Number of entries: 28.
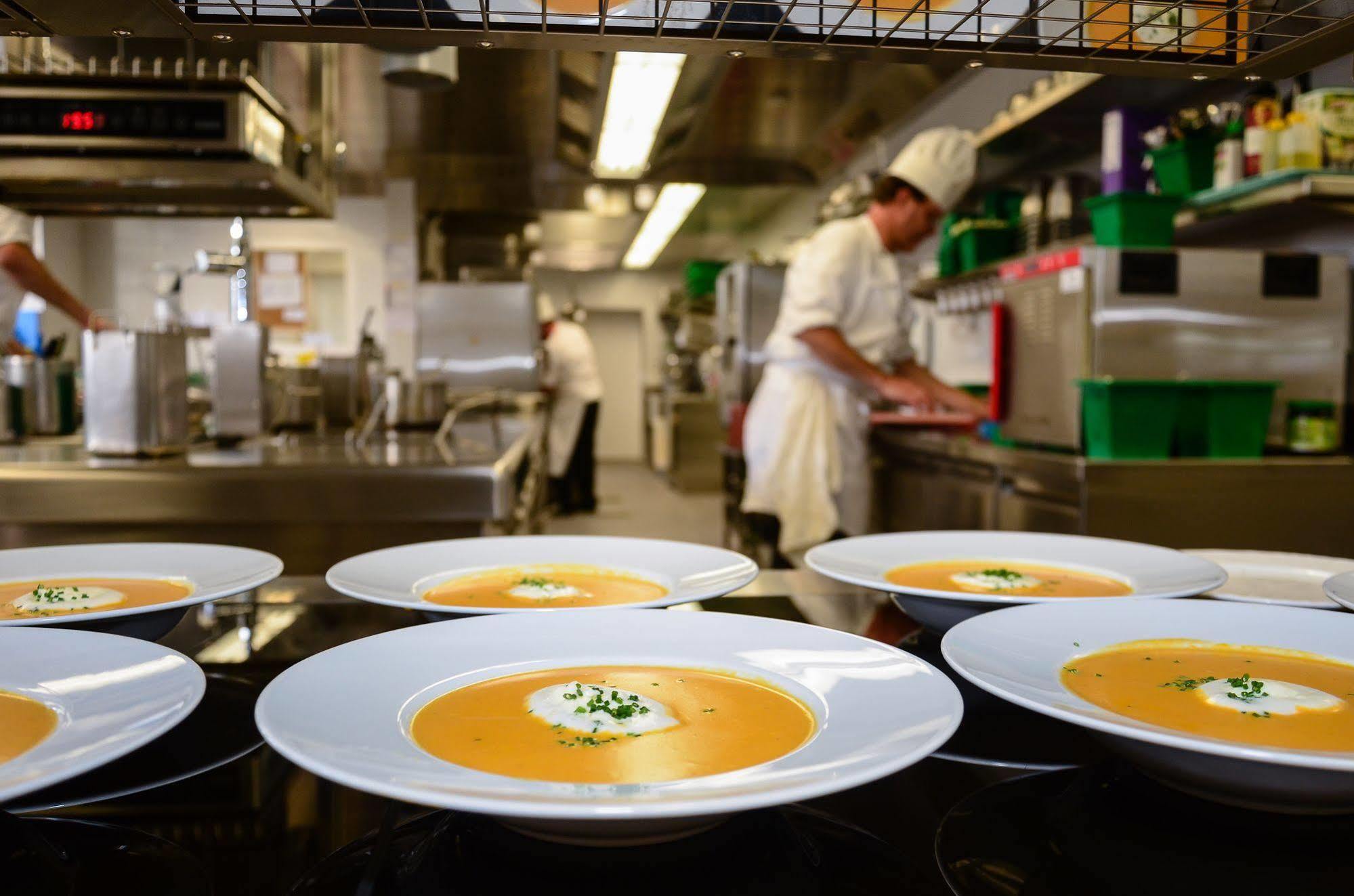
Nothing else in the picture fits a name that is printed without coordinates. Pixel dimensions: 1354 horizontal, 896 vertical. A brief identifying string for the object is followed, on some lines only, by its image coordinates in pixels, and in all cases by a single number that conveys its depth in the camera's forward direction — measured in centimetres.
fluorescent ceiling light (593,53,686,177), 342
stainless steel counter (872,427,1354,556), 249
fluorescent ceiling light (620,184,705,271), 737
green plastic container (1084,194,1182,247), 274
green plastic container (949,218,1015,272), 398
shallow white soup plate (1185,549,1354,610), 101
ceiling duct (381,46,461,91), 367
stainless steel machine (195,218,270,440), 288
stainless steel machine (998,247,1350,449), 264
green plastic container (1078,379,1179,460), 247
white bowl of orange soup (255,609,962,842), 42
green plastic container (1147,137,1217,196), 288
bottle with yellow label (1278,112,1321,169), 252
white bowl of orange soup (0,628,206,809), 43
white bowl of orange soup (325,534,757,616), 87
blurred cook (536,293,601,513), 867
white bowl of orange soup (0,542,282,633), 82
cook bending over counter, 312
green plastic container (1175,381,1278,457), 248
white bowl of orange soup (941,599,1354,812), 48
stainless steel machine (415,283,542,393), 721
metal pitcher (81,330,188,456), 228
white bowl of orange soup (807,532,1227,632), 86
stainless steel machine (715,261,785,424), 565
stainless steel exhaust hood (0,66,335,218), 251
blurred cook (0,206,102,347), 312
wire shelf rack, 77
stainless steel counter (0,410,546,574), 210
